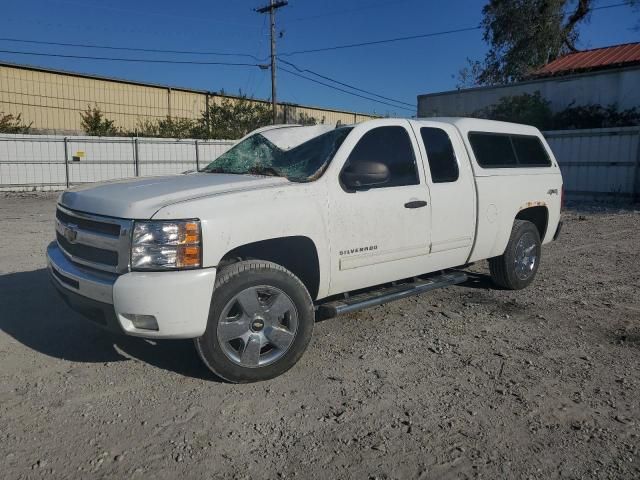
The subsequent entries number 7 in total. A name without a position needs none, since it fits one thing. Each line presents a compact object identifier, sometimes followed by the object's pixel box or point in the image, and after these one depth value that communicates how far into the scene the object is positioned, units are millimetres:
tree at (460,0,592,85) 32156
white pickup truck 3443
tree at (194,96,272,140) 32094
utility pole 33719
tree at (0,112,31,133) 23503
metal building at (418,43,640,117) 19484
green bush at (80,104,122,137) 26844
